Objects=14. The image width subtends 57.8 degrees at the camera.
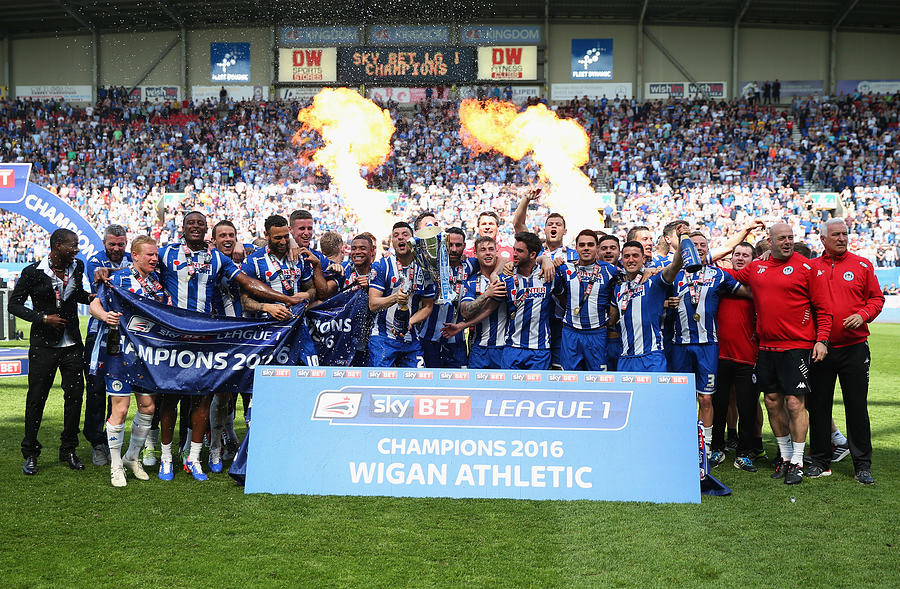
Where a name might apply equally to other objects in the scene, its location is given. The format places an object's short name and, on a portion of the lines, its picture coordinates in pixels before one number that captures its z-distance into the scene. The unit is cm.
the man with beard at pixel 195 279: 672
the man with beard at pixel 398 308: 687
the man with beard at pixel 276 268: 680
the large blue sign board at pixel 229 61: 3934
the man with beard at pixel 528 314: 681
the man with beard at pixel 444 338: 706
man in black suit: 685
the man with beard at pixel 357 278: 714
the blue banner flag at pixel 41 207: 1085
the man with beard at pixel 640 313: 673
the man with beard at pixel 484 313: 676
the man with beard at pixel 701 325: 713
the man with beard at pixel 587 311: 680
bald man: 664
